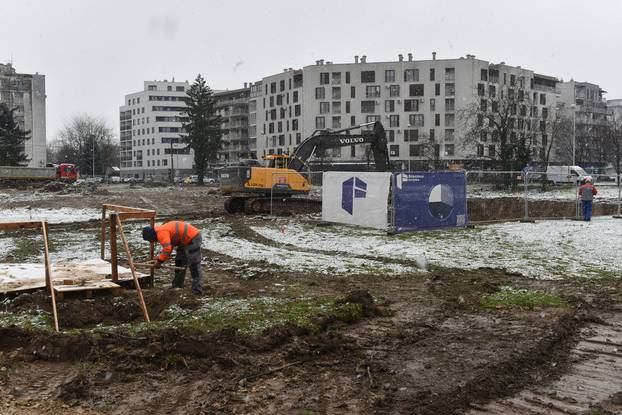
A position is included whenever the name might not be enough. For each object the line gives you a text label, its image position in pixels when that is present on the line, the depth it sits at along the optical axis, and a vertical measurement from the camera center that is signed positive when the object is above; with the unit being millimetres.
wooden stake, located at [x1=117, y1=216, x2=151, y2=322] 8297 -1609
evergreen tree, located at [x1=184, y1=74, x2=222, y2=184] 81812 +6754
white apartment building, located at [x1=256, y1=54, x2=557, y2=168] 88375 +11727
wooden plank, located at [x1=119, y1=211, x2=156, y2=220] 10258 -696
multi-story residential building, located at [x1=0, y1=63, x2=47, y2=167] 97688 +12047
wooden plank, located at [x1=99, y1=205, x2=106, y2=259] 11734 -1185
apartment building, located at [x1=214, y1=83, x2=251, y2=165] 118625 +10121
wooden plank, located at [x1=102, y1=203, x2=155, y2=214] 10841 -670
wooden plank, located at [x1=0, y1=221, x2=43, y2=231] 9570 -808
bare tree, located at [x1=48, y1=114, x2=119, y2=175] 114188 +5976
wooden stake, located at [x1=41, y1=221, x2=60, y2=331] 8334 -1535
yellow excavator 26672 +6
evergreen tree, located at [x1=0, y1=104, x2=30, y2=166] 70500 +4204
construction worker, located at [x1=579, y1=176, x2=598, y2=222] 22547 -869
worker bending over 9734 -1138
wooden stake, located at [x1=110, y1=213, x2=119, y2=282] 9773 -1022
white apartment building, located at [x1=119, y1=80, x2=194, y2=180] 142125 +11591
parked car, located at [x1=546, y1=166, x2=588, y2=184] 39334 +89
